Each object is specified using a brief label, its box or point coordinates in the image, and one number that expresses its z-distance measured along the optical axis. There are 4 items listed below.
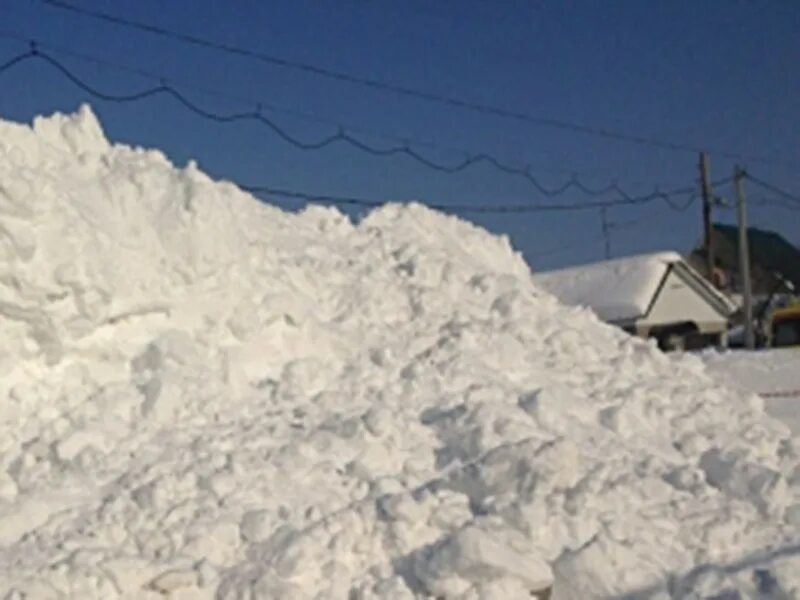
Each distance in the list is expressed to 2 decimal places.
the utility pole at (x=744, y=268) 24.22
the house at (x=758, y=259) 43.38
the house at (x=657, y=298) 29.59
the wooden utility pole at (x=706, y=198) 27.02
